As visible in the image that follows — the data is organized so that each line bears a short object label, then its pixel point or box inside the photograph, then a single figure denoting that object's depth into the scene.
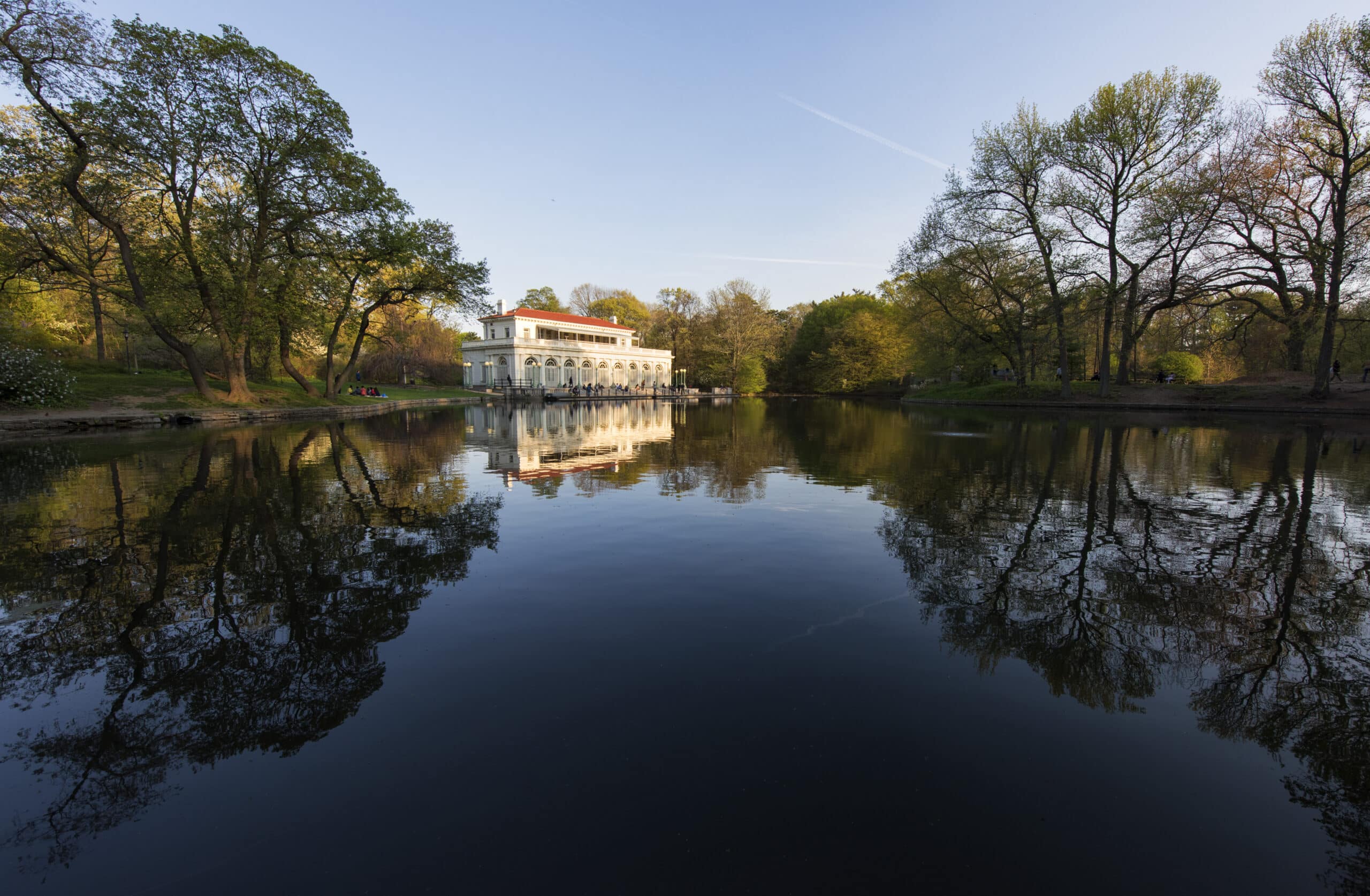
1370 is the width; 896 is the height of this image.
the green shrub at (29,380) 17.86
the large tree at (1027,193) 31.84
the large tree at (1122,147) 28.44
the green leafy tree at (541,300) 88.00
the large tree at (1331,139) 22.56
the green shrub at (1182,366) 40.91
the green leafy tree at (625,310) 82.19
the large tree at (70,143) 18.08
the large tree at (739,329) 70.56
